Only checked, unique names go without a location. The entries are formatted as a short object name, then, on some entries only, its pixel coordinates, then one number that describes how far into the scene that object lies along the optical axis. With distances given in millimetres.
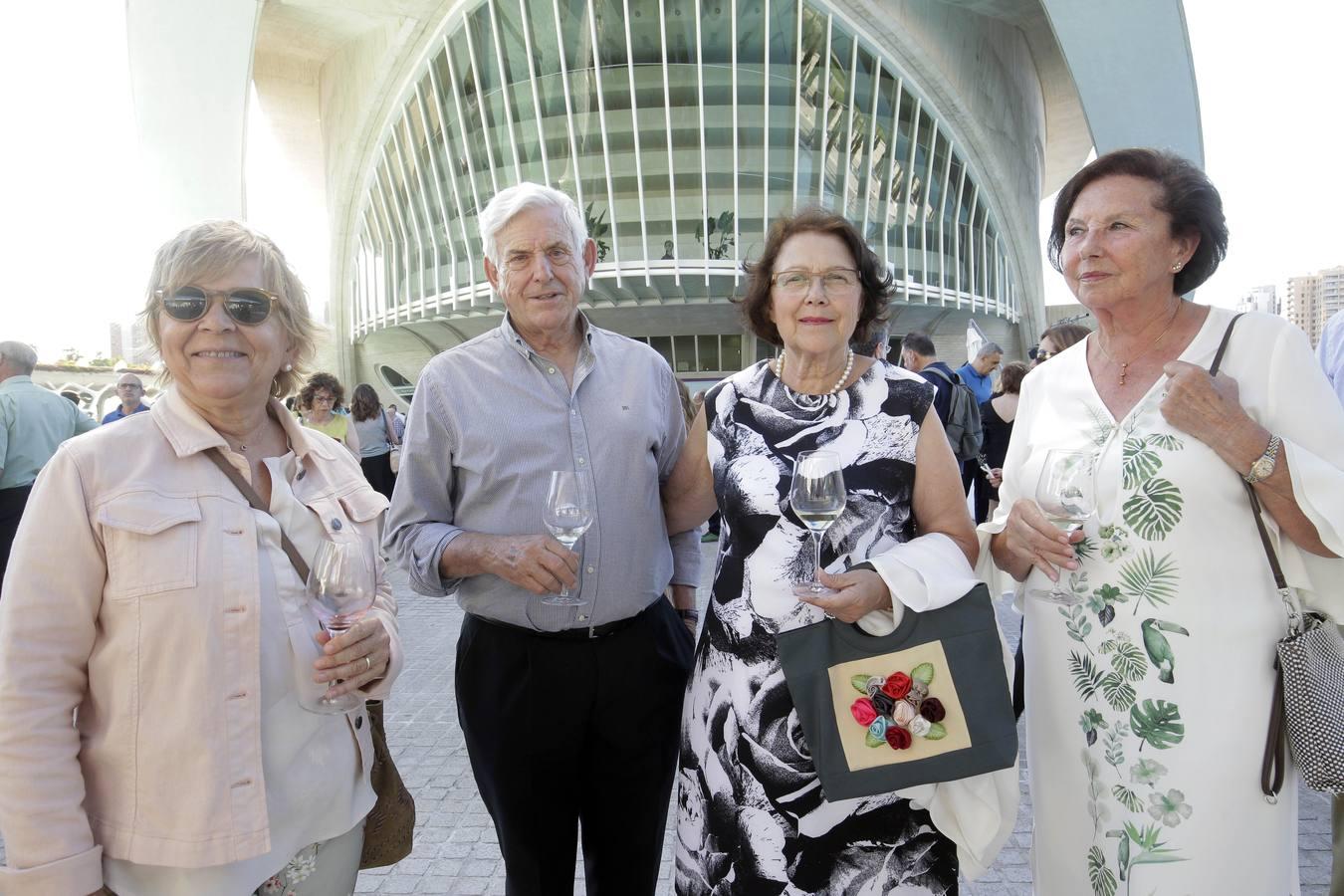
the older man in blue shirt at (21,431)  6273
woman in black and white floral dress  2066
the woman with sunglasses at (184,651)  1553
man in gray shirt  2453
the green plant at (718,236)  28516
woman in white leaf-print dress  1965
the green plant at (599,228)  28500
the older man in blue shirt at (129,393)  10258
